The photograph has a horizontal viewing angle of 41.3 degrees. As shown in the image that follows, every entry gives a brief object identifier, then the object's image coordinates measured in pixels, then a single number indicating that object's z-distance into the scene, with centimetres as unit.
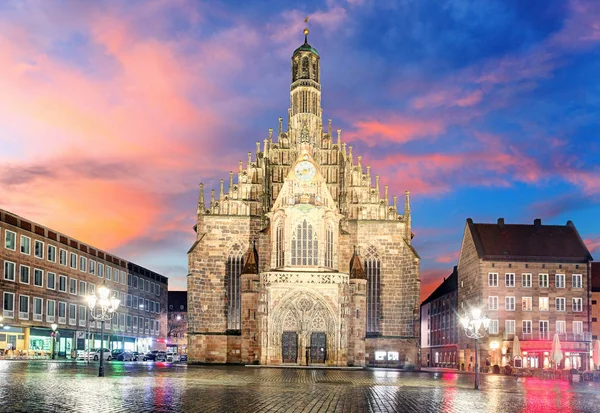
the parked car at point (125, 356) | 8500
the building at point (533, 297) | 8150
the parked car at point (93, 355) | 8200
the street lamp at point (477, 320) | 4088
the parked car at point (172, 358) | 8660
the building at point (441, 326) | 10106
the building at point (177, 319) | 15112
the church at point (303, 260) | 7006
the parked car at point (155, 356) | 8625
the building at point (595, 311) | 9381
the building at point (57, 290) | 7806
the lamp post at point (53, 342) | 7769
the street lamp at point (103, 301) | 4366
